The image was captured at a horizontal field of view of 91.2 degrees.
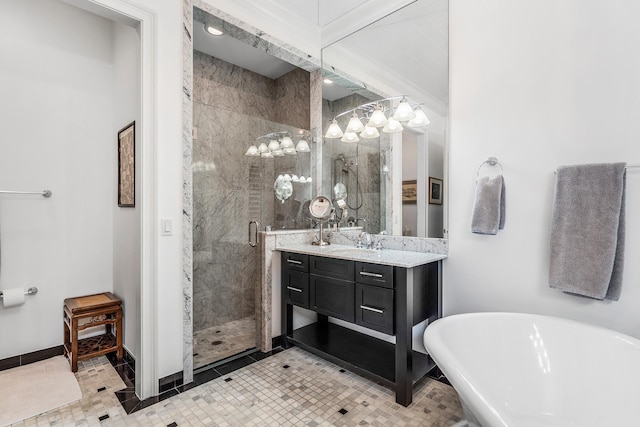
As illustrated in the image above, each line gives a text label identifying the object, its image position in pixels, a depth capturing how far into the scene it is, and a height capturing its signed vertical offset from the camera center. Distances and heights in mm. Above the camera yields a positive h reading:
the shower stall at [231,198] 2703 +80
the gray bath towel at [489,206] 1942 +5
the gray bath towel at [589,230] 1559 -121
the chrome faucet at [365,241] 2672 -296
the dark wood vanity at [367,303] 1897 -667
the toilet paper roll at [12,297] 2271 -669
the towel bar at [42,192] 2354 +102
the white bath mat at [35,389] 1831 -1195
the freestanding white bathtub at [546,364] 1346 -748
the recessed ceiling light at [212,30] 2466 +1498
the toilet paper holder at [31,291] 2408 -658
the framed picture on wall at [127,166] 2234 +304
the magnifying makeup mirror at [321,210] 2873 -34
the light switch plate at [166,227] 2027 -137
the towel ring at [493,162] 1996 +291
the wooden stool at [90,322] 2271 -890
